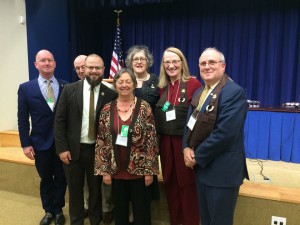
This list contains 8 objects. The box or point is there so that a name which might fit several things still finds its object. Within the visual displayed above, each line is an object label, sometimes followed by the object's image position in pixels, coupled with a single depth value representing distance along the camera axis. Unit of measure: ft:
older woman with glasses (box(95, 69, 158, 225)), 5.68
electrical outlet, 6.52
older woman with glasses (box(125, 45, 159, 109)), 6.69
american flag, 18.70
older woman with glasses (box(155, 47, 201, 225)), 6.10
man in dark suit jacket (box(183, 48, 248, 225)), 4.71
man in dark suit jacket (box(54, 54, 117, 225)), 6.35
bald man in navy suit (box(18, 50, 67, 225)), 6.99
